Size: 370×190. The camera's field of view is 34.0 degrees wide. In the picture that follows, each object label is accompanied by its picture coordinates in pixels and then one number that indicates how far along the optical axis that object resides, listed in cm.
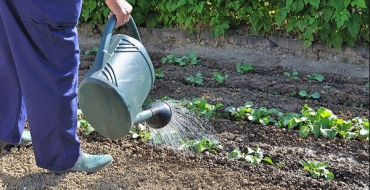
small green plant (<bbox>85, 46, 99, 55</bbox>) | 555
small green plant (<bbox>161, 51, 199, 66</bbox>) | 515
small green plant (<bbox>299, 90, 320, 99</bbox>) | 425
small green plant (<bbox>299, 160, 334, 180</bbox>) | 307
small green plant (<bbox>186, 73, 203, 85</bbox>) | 461
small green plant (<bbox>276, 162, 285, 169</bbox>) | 319
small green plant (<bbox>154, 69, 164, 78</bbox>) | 477
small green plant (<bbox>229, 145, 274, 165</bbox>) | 322
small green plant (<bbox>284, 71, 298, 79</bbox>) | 475
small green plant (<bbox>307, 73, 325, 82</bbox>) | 465
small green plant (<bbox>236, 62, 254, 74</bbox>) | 491
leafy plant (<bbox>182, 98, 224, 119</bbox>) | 383
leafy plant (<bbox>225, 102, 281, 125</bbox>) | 375
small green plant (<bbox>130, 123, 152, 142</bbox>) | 348
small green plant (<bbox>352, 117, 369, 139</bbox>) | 350
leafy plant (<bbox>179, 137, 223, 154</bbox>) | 333
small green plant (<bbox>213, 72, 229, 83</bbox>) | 460
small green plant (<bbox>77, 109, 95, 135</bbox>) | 356
